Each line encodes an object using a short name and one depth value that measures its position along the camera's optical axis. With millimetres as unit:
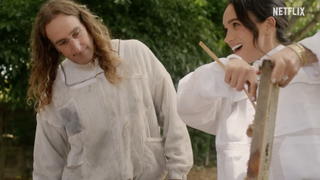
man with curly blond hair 2492
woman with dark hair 1521
